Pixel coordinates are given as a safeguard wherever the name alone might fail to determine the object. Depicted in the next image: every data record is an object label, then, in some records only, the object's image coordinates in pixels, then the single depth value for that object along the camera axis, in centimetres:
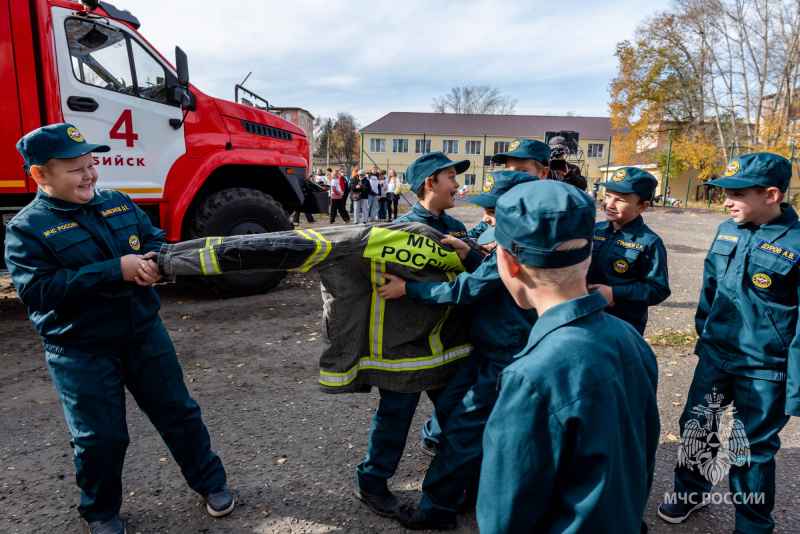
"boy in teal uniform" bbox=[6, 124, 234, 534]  224
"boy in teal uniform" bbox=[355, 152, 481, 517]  262
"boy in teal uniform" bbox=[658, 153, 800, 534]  243
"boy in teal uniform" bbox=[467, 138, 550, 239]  348
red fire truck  525
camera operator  509
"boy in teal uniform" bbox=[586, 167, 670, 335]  276
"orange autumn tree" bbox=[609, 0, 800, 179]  2681
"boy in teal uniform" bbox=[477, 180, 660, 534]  112
